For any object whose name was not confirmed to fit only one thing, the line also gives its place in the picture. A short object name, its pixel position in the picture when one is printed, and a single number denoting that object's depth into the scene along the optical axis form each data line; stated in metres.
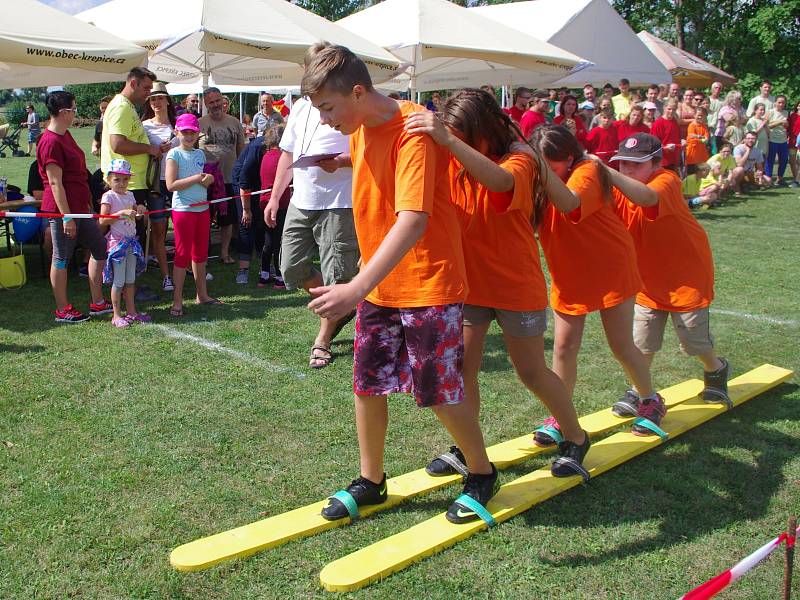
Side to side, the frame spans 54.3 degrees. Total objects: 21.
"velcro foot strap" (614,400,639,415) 4.55
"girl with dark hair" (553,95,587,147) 12.64
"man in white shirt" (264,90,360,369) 5.38
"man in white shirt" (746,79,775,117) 18.50
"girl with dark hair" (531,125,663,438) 3.71
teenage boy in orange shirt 2.74
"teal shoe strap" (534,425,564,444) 4.15
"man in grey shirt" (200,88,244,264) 9.20
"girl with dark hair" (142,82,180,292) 8.02
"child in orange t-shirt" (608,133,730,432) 4.16
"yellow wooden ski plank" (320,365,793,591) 2.98
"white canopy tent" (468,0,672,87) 13.84
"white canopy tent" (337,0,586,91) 9.28
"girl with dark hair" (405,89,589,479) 3.26
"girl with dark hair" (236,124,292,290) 7.97
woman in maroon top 6.55
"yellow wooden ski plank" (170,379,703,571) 3.09
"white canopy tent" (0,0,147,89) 6.58
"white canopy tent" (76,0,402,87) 8.02
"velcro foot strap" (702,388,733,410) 4.65
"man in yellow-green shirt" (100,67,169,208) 7.27
